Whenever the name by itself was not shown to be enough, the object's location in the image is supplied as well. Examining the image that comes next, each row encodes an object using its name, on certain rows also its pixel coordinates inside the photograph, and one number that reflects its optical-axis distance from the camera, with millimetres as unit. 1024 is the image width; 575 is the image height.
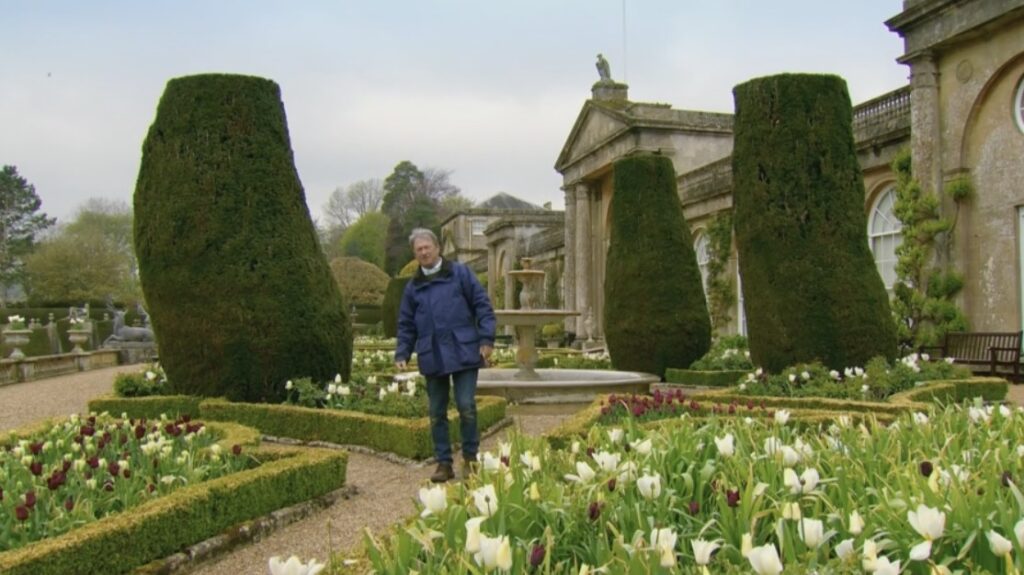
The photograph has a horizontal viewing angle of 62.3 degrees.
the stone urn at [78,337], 21266
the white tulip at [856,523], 2316
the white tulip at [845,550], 2158
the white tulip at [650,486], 2760
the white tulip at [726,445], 3207
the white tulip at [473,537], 2178
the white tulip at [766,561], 1960
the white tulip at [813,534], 2244
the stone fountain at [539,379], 10297
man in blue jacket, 5781
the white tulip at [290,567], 2119
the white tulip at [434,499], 2607
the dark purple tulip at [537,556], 2123
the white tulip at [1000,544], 2061
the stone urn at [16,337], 20062
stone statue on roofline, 28314
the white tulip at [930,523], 2164
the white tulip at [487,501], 2656
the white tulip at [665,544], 2111
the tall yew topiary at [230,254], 8711
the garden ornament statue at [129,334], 23625
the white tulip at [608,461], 3055
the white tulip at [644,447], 3308
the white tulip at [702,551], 2131
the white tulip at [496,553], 2043
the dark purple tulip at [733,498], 2576
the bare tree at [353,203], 75375
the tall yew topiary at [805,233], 9836
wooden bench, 12758
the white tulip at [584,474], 2957
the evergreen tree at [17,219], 56781
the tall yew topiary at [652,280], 13133
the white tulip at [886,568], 1966
